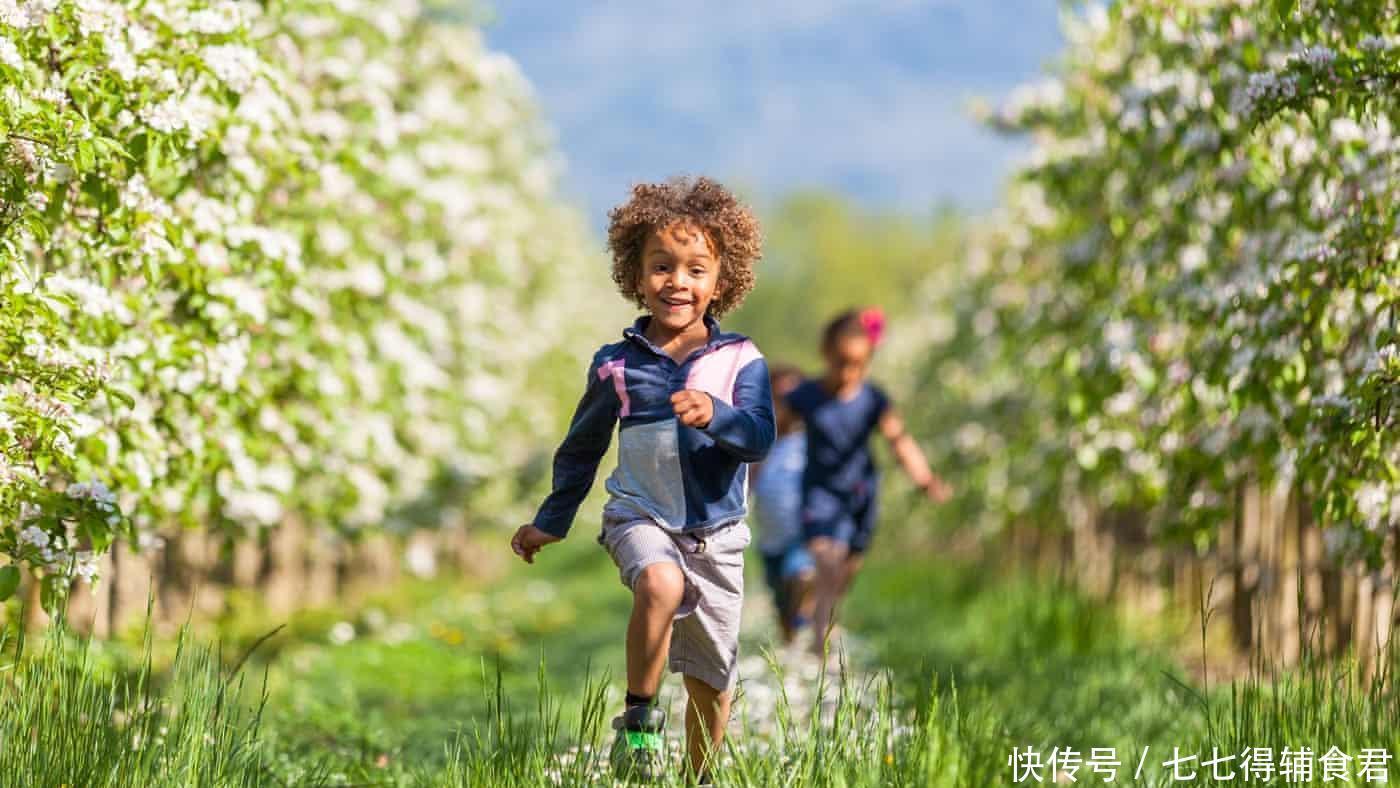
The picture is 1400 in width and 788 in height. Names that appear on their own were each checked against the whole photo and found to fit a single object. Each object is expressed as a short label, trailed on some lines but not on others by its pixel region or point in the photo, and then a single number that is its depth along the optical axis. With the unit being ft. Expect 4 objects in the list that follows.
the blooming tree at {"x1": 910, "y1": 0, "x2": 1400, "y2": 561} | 36.81
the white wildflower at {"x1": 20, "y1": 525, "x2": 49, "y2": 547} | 32.09
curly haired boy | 31.09
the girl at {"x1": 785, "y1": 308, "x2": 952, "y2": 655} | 63.72
